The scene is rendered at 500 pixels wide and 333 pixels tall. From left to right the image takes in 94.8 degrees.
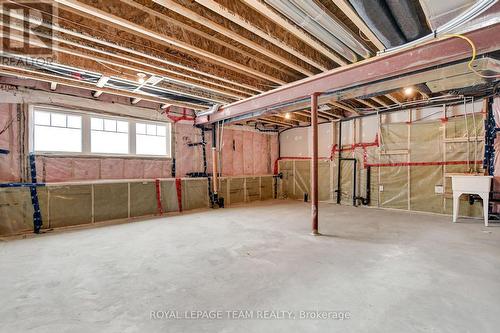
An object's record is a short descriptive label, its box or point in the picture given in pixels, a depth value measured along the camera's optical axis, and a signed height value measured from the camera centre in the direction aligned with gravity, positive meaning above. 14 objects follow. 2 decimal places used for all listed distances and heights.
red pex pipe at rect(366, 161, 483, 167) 4.74 -0.02
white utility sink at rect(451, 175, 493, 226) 3.86 -0.43
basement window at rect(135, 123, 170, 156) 5.49 +0.61
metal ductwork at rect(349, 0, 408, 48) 1.91 +1.31
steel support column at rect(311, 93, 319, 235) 3.49 -0.02
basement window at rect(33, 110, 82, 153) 4.30 +0.63
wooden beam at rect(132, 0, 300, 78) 2.07 +1.44
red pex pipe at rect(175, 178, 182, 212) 5.58 -0.65
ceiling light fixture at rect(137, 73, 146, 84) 3.71 +1.42
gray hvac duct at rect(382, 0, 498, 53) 1.97 +1.33
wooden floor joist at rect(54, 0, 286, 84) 2.11 +1.43
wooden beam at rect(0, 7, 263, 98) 2.50 +1.39
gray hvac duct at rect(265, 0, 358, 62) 2.06 +1.39
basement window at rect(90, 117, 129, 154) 4.88 +0.62
